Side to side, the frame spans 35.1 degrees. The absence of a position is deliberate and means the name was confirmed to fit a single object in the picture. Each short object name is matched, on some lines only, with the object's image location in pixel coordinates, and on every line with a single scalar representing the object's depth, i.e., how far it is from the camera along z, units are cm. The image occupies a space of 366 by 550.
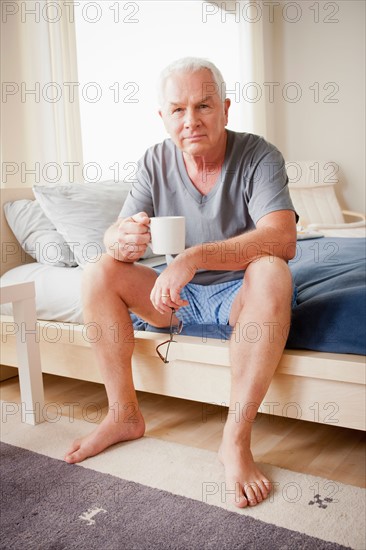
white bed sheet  192
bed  137
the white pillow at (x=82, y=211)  205
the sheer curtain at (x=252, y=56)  446
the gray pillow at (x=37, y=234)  213
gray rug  111
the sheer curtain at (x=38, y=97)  280
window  326
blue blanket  137
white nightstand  176
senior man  134
